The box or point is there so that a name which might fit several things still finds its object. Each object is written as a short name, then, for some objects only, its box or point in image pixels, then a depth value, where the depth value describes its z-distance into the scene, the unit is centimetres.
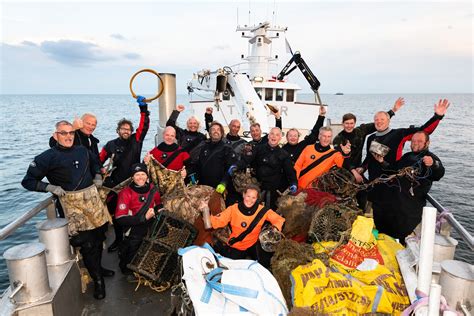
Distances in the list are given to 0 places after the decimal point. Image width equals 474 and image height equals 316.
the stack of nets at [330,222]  378
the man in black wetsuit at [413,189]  378
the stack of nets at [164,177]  467
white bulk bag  255
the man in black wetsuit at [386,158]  418
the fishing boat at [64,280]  270
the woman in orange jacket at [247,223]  392
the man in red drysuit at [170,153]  494
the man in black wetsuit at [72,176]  344
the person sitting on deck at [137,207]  395
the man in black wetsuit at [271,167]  474
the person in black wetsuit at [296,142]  555
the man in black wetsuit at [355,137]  526
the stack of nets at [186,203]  418
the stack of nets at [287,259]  317
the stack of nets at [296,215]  408
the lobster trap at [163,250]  381
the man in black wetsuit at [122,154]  479
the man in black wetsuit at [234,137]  578
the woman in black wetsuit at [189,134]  596
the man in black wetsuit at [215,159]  515
